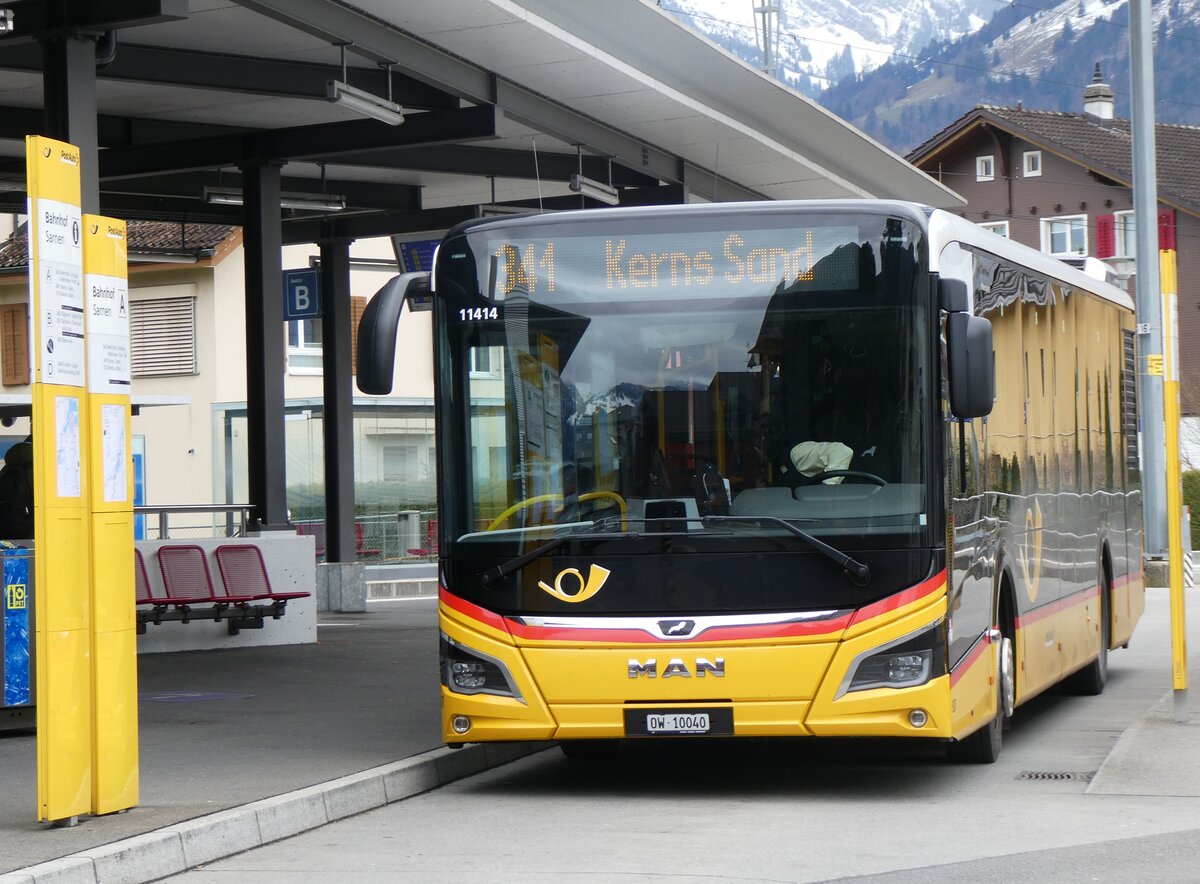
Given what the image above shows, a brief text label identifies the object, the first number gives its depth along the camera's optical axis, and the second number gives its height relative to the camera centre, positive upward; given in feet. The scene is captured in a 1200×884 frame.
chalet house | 206.59 +28.41
